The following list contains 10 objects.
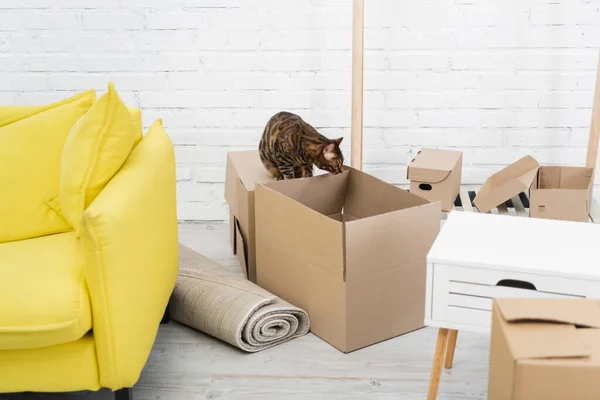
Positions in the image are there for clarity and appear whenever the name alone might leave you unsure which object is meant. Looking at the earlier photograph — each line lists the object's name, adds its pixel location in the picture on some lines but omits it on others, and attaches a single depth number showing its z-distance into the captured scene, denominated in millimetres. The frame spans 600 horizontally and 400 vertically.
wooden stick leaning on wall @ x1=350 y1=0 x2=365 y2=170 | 2625
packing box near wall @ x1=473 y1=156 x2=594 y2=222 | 2531
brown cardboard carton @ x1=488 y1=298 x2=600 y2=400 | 1183
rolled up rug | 2006
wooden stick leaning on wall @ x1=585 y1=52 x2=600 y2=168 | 2703
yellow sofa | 1516
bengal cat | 2287
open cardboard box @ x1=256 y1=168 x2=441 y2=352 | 1912
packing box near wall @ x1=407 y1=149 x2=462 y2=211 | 2672
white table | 1481
